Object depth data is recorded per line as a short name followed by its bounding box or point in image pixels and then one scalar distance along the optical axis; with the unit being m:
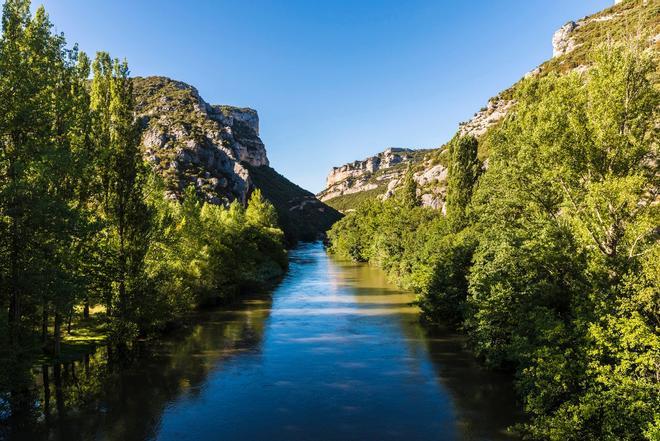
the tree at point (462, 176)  68.38
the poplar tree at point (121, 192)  33.19
